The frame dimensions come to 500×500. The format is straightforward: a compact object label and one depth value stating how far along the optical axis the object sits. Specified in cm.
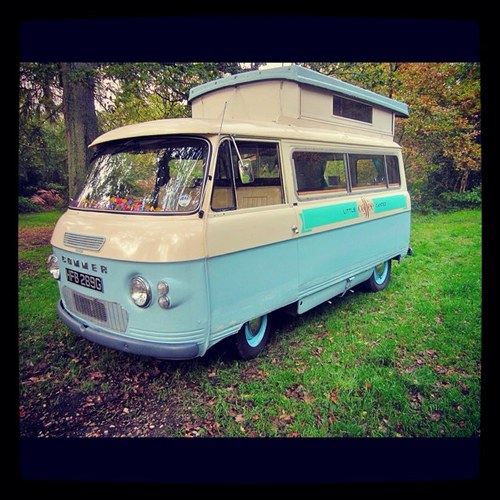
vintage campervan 260
